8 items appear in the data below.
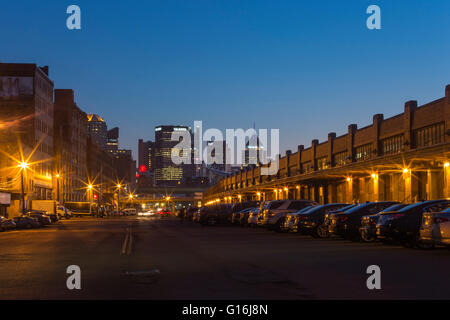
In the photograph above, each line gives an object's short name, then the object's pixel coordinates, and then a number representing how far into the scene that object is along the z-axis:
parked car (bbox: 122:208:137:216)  139.62
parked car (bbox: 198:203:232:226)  47.88
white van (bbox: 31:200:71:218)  68.88
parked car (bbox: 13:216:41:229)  47.75
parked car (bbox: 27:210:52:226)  52.28
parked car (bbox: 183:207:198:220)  66.11
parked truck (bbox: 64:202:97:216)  97.99
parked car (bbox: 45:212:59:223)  63.94
